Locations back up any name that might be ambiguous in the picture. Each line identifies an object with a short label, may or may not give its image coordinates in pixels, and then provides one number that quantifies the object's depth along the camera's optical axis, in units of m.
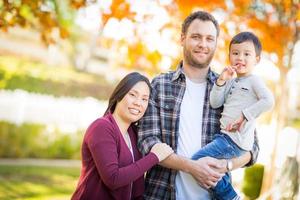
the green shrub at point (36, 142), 7.90
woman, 2.13
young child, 2.36
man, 2.38
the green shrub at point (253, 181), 6.73
